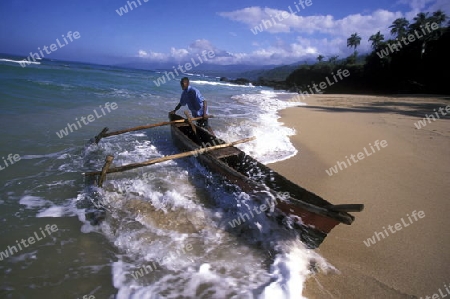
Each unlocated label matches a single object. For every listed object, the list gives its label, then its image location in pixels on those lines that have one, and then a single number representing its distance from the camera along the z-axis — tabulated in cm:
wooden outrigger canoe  296
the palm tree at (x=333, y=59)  6165
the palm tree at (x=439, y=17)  3641
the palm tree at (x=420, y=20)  3732
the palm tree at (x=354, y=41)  5677
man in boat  766
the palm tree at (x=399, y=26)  4337
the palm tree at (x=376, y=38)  4638
